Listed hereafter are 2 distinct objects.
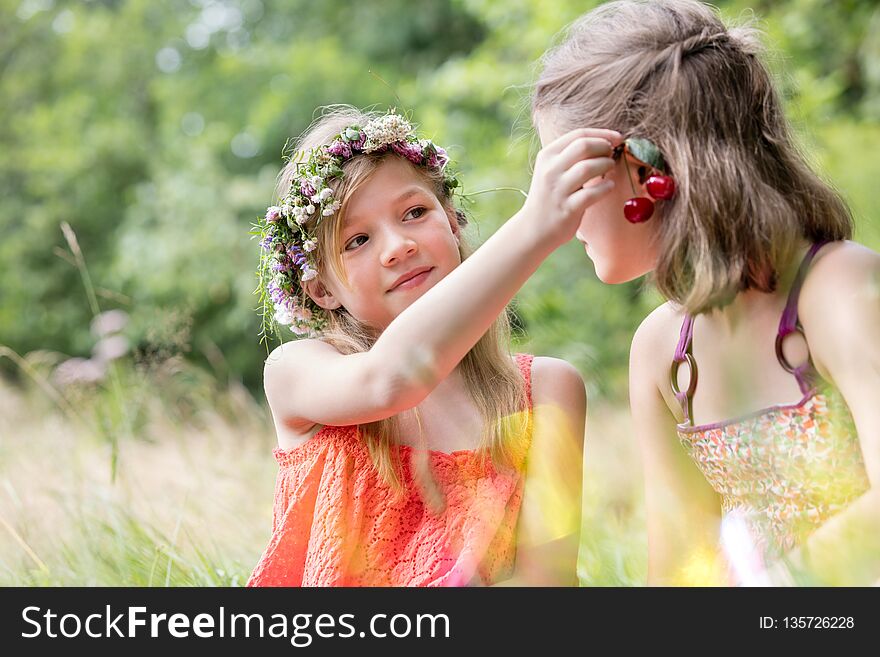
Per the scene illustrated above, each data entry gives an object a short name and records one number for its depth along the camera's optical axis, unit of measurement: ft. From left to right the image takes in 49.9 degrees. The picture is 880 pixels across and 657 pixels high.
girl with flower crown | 6.61
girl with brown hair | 5.60
